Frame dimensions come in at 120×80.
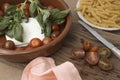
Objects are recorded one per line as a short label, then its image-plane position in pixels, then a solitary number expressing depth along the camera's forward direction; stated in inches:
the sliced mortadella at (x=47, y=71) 21.7
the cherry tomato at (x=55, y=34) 24.7
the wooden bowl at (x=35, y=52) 22.8
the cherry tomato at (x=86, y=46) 24.7
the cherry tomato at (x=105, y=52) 24.4
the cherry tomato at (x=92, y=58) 23.7
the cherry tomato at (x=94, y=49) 24.5
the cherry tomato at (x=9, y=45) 24.0
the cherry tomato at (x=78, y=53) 24.2
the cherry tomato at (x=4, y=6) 27.7
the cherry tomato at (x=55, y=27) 25.4
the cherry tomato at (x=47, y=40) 24.1
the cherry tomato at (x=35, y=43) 24.0
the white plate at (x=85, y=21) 27.2
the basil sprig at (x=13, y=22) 24.3
